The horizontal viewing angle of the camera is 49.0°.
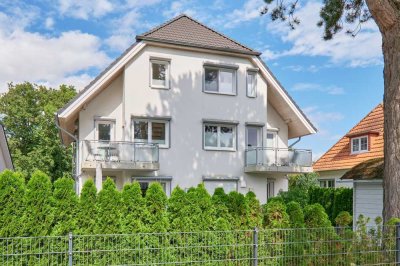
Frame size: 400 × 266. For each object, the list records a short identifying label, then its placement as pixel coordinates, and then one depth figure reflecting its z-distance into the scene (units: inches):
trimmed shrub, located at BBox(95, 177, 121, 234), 324.5
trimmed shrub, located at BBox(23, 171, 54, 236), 305.7
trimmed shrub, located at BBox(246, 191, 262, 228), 350.0
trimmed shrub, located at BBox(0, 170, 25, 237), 298.0
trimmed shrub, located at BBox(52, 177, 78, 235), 314.5
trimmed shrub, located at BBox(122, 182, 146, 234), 330.0
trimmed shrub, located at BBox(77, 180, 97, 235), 321.7
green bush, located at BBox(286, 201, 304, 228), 342.6
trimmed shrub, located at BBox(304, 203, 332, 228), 339.0
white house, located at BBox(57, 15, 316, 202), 705.0
